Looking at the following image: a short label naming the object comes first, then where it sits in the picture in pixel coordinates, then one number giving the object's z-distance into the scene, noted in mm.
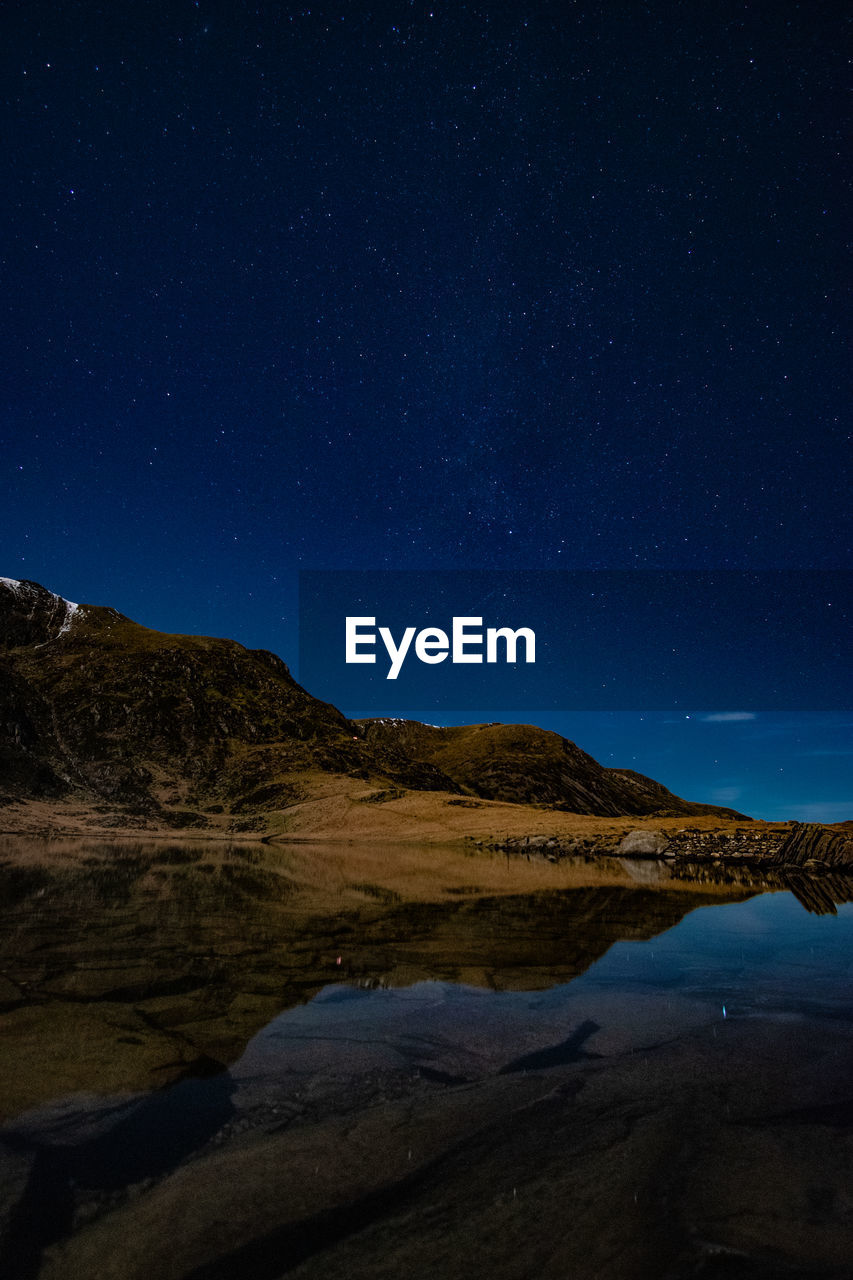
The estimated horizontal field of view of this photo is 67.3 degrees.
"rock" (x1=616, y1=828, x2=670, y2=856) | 38938
